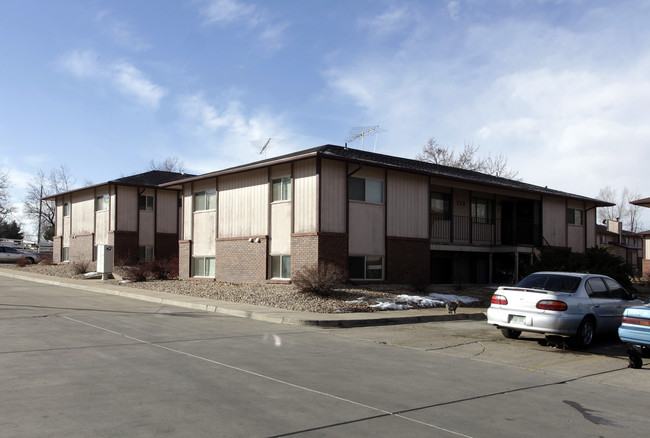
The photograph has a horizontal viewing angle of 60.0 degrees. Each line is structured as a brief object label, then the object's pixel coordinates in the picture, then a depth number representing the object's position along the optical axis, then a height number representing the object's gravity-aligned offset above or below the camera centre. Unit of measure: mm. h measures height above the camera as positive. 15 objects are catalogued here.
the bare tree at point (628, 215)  81875 +5329
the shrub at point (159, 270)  27812 -1172
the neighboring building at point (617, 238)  60781 +1659
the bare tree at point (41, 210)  75188 +4744
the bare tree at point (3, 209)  69938 +4526
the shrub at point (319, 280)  18281 -1030
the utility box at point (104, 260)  28156 -718
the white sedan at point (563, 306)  11102 -1128
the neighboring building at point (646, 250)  42619 +183
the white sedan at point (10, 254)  50094 -853
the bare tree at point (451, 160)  53969 +8613
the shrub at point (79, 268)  31625 -1279
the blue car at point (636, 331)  9336 -1328
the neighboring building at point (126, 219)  34906 +1755
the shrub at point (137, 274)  27078 -1344
